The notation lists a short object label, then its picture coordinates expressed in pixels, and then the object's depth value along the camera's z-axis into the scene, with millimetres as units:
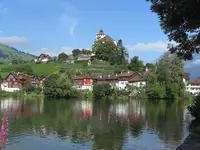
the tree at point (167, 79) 95562
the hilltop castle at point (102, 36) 168625
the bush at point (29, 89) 111938
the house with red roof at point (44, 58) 171712
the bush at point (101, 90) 103375
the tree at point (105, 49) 143375
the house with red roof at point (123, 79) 119738
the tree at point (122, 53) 148812
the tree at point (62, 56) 161250
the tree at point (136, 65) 139962
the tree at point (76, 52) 175525
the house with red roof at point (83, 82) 119312
